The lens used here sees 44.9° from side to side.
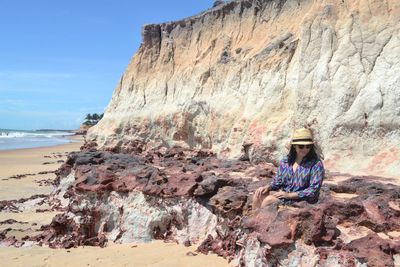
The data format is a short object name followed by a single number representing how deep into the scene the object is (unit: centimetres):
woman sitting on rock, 550
